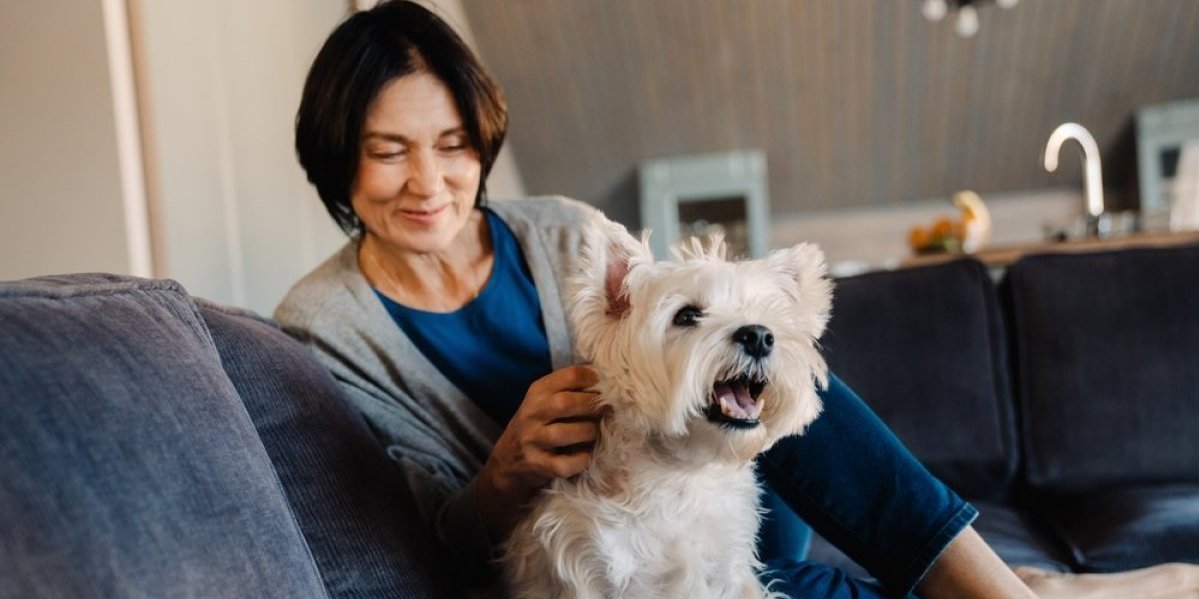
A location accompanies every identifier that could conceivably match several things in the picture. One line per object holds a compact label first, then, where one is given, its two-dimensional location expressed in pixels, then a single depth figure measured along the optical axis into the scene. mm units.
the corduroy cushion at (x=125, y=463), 636
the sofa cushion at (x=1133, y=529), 1747
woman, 1297
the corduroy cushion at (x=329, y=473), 1119
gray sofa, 679
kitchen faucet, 3961
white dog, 1052
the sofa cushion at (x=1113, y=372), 2066
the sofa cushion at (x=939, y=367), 2127
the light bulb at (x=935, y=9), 4594
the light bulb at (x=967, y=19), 4504
